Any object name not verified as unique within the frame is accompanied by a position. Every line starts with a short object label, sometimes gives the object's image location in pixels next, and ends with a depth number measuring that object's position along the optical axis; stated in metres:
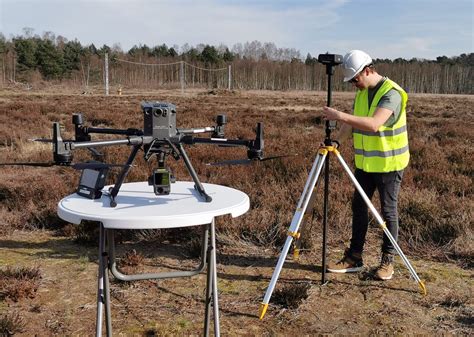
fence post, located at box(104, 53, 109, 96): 44.30
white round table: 2.10
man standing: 3.56
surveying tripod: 3.45
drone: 2.31
